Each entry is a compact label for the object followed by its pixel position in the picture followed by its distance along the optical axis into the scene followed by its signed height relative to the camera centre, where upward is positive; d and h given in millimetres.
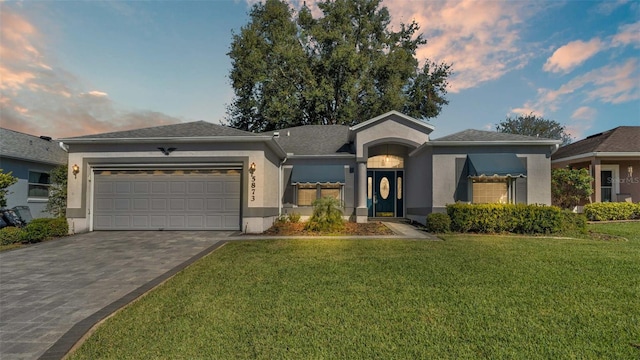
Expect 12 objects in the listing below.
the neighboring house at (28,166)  16484 +1107
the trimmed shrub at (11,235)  10992 -1884
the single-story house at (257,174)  13578 +685
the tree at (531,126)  47156 +10270
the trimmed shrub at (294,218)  15613 -1573
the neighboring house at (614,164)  18953 +1857
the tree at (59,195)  14648 -480
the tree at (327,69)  28469 +11817
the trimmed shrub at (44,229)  11451 -1756
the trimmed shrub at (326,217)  13289 -1280
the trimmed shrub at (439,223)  12820 -1430
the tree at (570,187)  18344 +262
